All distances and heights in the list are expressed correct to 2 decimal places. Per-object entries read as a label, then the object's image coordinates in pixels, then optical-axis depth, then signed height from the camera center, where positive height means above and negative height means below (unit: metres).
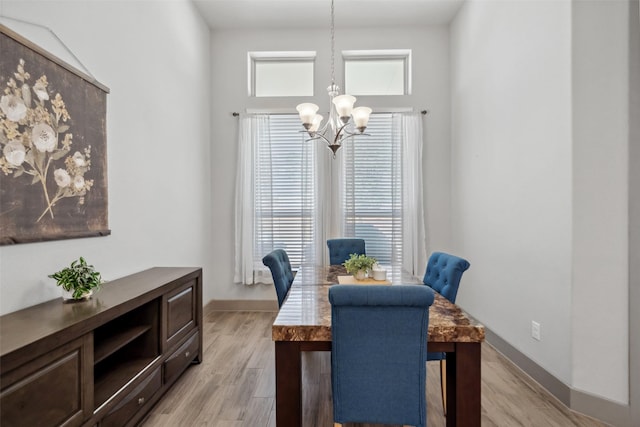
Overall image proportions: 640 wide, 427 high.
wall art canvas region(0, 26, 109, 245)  1.48 +0.36
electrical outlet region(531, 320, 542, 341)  2.34 -0.92
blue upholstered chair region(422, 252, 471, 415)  2.02 -0.48
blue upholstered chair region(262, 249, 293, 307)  2.26 -0.47
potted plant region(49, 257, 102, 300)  1.62 -0.37
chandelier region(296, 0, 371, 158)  2.38 +0.77
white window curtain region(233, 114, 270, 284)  4.04 +0.23
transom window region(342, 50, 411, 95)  4.18 +1.89
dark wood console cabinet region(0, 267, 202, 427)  1.14 -0.71
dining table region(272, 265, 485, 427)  1.42 -0.68
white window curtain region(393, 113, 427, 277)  3.98 +0.23
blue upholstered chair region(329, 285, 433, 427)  1.25 -0.61
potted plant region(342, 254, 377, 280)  2.25 -0.41
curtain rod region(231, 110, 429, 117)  4.02 +1.29
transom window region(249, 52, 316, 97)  4.20 +1.89
